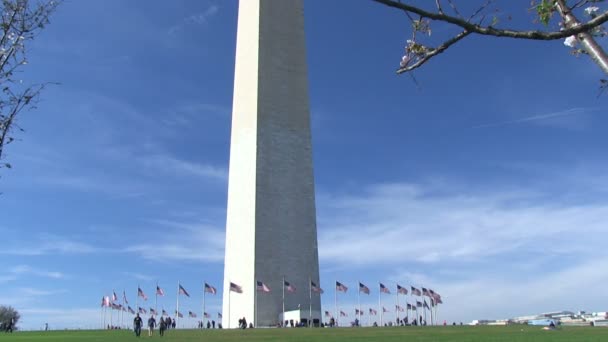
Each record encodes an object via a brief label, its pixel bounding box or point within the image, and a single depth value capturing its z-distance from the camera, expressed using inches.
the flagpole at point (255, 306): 1892.2
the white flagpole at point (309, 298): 1907.4
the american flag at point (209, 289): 1840.6
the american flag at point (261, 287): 1790.6
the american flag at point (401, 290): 1985.7
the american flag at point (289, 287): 1828.7
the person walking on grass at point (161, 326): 1228.6
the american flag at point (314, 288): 1947.5
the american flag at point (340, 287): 1881.3
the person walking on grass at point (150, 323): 1220.8
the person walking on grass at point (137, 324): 1124.4
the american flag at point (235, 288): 1824.6
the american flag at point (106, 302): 2048.5
